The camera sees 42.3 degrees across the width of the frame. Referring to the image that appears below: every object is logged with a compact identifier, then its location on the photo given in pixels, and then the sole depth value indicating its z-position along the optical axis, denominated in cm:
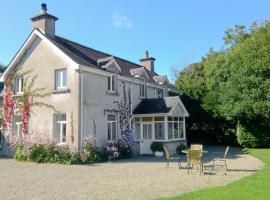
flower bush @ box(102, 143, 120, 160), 2212
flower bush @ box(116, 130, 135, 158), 2338
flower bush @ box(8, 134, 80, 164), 2059
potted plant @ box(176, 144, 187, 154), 2688
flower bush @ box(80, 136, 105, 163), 2047
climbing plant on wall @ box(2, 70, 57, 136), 2432
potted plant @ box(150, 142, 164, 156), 2536
